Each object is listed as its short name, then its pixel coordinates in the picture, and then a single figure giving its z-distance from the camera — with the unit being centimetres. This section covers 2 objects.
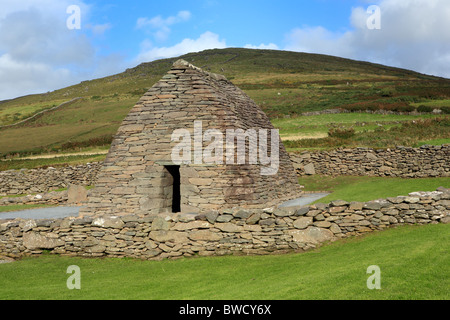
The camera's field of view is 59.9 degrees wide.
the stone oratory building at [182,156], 1382
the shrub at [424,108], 3777
